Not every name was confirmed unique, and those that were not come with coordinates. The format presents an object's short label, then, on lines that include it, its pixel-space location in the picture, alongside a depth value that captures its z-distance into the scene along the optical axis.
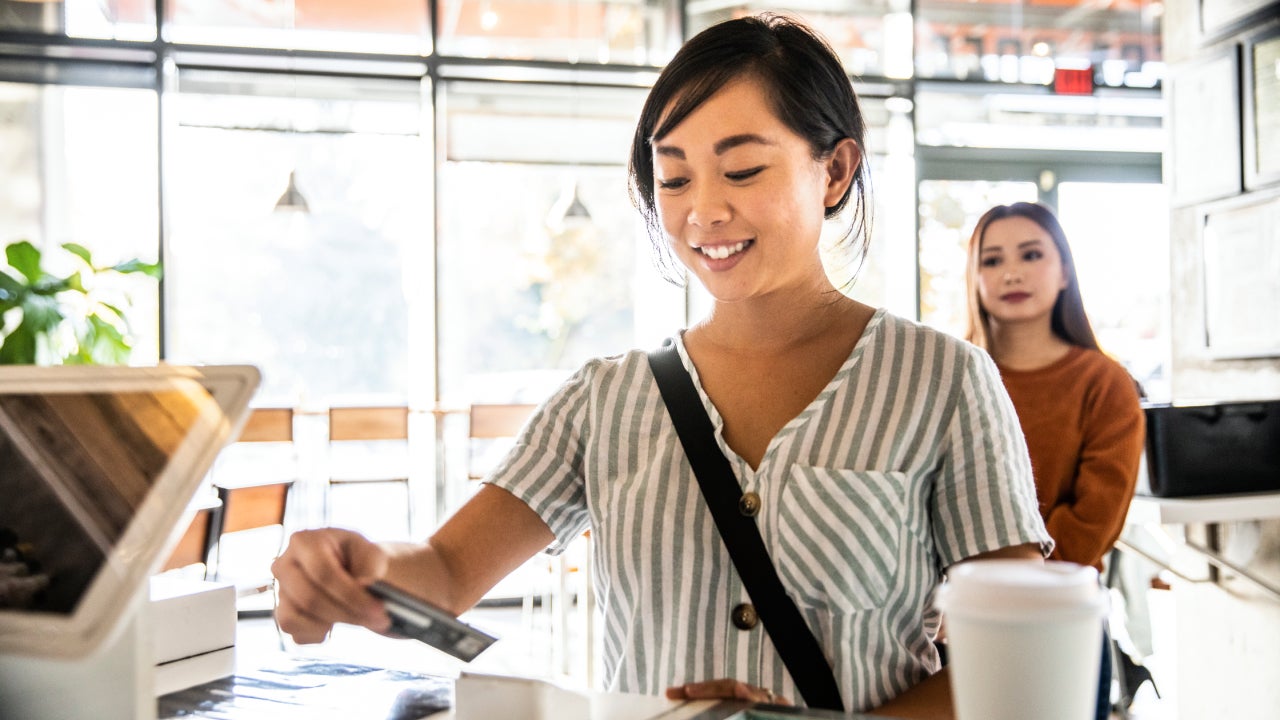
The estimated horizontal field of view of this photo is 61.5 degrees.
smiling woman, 1.10
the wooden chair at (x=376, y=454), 5.68
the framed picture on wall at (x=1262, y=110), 3.36
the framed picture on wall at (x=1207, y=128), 3.52
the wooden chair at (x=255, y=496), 3.75
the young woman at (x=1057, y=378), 2.36
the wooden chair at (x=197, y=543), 3.28
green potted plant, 4.71
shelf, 2.83
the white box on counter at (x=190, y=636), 1.03
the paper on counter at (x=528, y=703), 0.80
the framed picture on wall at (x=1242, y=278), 3.35
